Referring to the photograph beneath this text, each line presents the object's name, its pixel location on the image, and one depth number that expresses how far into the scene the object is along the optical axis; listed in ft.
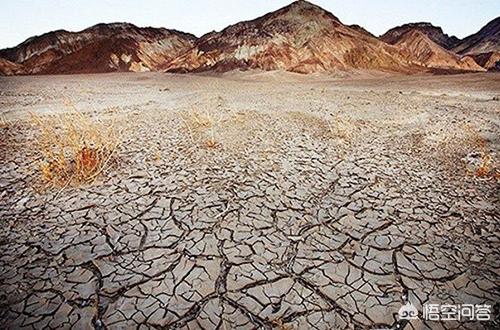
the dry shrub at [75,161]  8.78
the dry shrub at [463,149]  10.16
